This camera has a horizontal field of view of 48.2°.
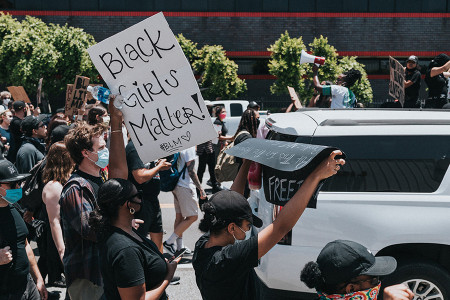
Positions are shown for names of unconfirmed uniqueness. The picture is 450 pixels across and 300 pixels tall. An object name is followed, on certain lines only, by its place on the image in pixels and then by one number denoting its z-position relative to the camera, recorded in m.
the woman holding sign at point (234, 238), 2.46
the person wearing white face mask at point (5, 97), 14.47
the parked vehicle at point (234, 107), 19.78
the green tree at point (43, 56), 27.75
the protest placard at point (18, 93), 12.24
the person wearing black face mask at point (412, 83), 8.33
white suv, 4.30
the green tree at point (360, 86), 28.88
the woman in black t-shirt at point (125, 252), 2.69
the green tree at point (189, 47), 31.41
